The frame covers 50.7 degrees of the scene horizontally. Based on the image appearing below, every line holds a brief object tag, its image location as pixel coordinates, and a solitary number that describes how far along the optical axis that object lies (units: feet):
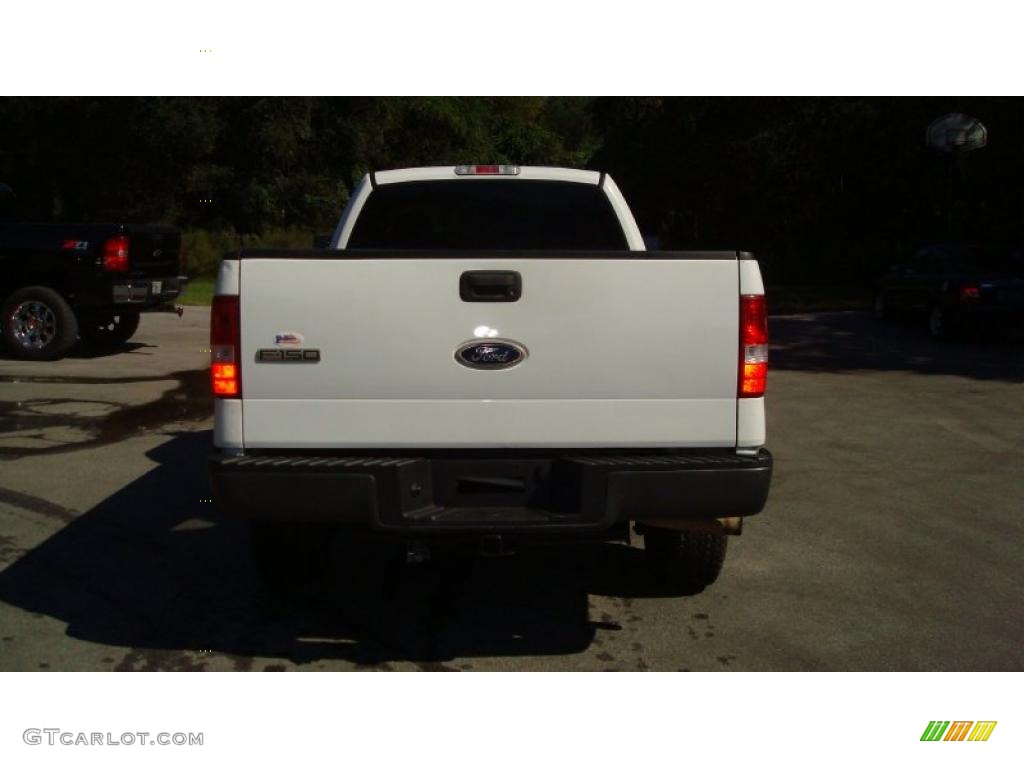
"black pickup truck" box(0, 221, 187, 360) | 42.27
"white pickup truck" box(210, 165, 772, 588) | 13.10
